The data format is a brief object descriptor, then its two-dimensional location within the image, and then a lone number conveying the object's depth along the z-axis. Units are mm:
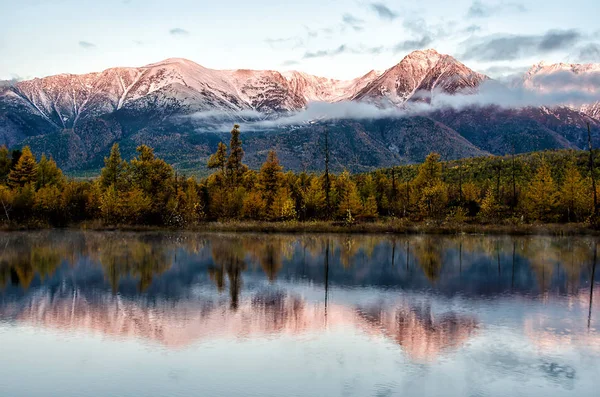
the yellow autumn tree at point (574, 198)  89375
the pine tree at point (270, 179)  104125
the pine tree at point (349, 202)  100812
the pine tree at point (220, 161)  112125
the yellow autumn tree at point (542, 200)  90875
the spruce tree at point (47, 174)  106688
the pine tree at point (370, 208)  104688
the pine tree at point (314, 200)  105000
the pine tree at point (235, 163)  112812
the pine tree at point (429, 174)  107000
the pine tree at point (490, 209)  94312
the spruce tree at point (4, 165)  106125
